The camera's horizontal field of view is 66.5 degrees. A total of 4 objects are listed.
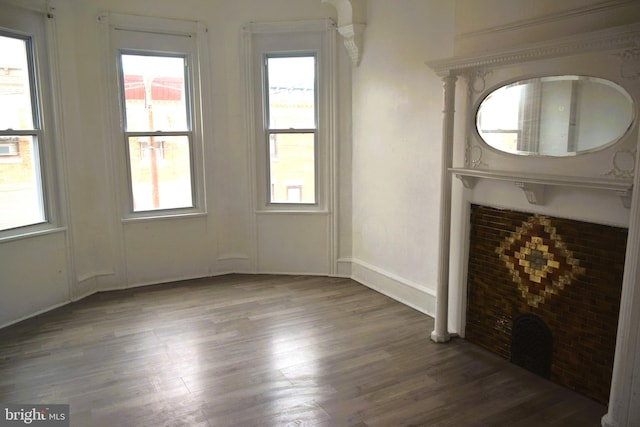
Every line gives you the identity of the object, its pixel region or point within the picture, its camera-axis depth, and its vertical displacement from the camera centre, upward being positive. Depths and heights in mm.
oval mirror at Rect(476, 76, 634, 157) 2432 +199
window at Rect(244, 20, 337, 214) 4754 +409
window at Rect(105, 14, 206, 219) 4488 +395
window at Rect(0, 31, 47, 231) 3779 +157
